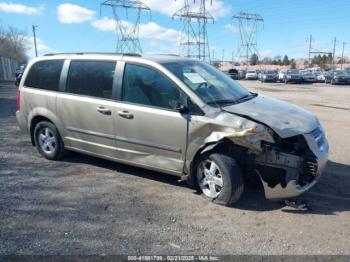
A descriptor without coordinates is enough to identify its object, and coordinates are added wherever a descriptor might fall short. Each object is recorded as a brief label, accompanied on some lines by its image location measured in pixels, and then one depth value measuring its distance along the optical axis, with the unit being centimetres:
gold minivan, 456
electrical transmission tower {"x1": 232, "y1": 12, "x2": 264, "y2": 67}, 7525
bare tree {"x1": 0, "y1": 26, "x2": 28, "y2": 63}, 8081
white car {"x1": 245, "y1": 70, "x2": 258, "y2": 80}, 5834
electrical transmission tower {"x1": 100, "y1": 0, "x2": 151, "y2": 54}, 4553
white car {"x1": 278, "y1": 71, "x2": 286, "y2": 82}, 4652
